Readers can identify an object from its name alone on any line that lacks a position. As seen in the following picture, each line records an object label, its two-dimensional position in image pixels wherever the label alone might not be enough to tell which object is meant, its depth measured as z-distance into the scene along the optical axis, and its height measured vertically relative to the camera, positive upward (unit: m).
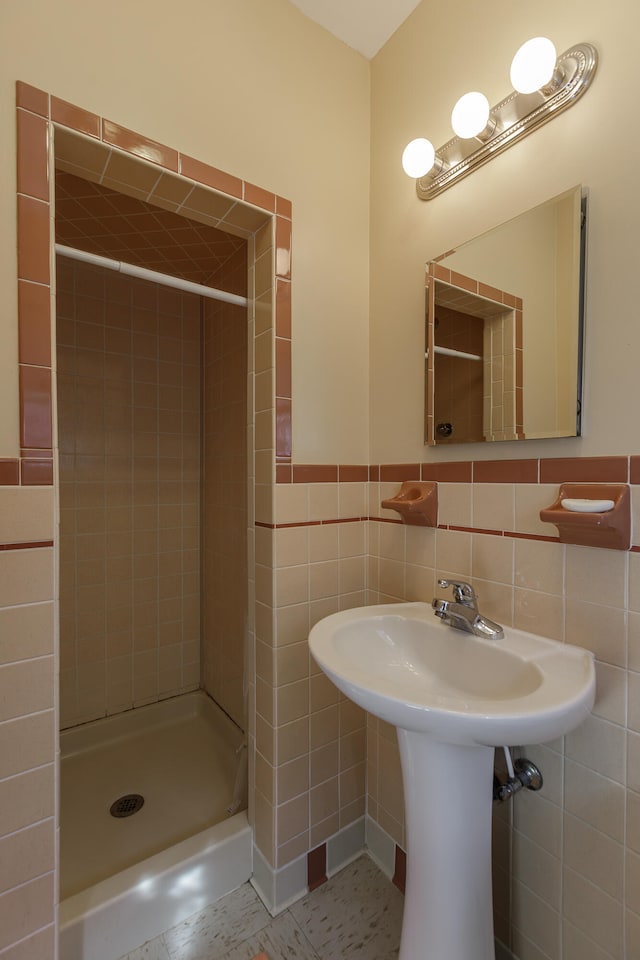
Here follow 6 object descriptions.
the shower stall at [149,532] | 1.65 -0.31
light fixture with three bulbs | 0.87 +0.85
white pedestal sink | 0.70 -0.53
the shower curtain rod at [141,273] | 0.99 +0.51
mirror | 0.90 +0.35
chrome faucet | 0.98 -0.35
